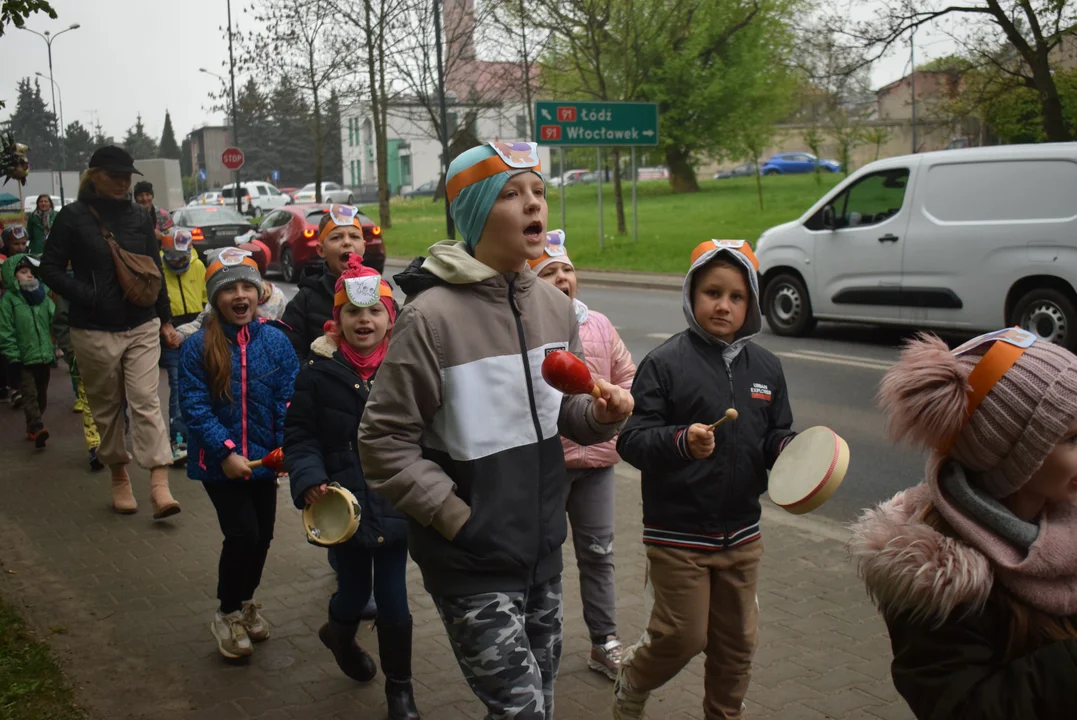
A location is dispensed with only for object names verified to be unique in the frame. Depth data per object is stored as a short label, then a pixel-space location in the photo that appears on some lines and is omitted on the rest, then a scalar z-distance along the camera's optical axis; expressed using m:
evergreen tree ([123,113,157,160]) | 106.50
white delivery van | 11.52
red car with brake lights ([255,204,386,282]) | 23.73
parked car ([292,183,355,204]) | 56.28
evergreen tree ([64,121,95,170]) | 49.66
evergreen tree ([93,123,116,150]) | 44.19
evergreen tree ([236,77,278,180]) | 87.56
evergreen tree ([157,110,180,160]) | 132.25
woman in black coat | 6.87
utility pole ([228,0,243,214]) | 42.31
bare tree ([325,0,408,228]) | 36.44
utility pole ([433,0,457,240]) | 27.25
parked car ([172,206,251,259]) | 28.73
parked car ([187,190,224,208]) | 53.92
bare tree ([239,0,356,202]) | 38.03
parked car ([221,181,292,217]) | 51.85
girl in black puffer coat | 4.20
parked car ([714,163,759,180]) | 69.94
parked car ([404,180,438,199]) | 73.51
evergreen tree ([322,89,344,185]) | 41.81
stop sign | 38.97
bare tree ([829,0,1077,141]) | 20.23
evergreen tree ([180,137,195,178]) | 121.44
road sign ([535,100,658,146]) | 25.33
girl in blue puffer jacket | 4.89
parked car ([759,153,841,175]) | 67.79
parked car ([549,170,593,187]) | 71.32
